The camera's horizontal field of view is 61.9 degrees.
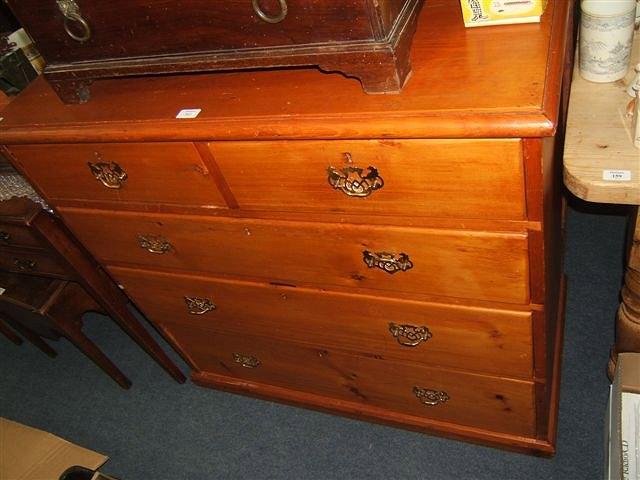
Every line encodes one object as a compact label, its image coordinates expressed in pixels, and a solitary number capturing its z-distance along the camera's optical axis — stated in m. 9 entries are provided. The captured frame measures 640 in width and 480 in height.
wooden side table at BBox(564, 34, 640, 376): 0.83
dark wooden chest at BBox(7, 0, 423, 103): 0.76
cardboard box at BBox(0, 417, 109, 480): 1.60
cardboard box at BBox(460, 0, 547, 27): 0.81
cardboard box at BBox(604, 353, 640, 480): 1.08
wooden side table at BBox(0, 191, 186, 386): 1.37
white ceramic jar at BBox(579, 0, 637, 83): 0.87
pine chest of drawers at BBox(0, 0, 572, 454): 0.78
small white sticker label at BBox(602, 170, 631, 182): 0.82
